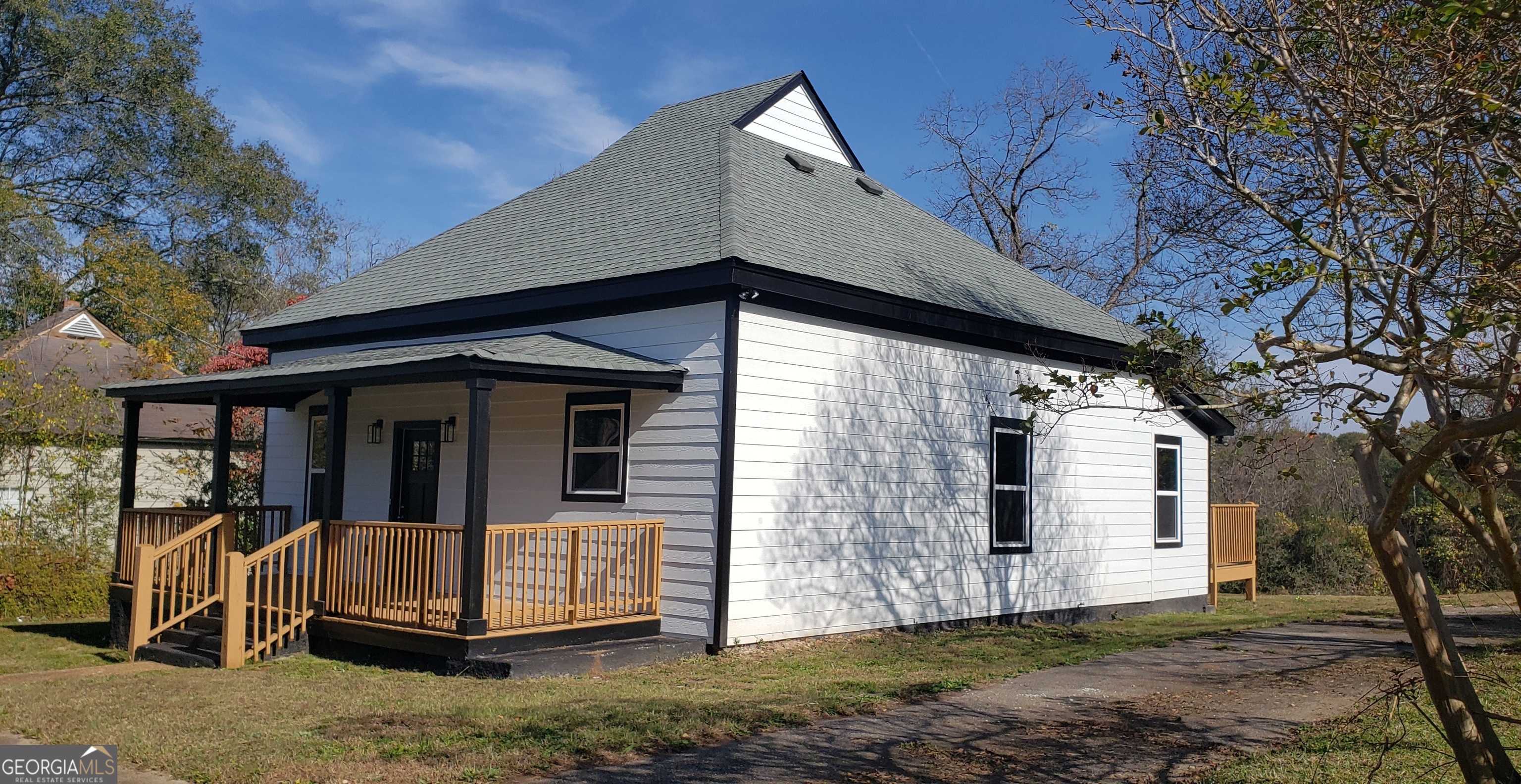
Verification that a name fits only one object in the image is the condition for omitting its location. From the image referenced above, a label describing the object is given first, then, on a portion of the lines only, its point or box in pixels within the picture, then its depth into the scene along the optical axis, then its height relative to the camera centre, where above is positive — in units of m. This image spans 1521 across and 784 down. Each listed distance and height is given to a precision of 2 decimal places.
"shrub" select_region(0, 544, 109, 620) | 15.77 -1.57
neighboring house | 17.84 +1.35
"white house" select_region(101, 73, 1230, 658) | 11.12 +0.79
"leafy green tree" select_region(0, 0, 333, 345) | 31.44 +9.63
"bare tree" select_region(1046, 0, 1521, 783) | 4.48 +1.66
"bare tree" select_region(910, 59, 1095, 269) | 31.36 +8.00
